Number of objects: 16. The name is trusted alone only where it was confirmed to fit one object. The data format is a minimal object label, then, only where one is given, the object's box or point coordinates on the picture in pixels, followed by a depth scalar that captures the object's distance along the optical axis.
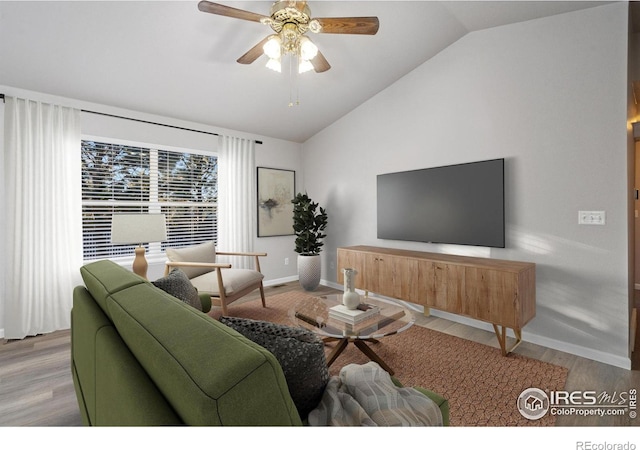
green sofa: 0.62
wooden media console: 2.52
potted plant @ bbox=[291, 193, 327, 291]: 4.51
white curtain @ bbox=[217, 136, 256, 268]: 4.36
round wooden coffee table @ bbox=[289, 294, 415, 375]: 2.03
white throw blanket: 0.96
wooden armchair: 3.09
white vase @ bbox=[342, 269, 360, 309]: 2.30
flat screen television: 3.01
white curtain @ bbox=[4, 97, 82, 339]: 2.89
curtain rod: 3.32
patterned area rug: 1.81
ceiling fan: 2.04
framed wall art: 4.77
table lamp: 2.78
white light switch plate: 2.45
